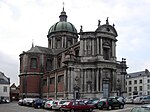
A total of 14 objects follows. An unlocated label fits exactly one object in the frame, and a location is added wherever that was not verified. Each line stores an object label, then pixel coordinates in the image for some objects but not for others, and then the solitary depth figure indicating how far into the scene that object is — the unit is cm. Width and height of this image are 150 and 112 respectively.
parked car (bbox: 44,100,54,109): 2277
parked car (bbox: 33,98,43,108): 2584
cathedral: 3429
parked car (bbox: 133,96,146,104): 2756
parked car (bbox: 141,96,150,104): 2727
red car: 1893
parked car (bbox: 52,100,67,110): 2132
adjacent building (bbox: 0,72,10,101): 4422
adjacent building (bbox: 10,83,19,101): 5266
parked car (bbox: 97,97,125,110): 2184
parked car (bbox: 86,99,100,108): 2315
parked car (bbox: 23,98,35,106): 2885
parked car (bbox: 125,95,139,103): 2897
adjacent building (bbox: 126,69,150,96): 5874
